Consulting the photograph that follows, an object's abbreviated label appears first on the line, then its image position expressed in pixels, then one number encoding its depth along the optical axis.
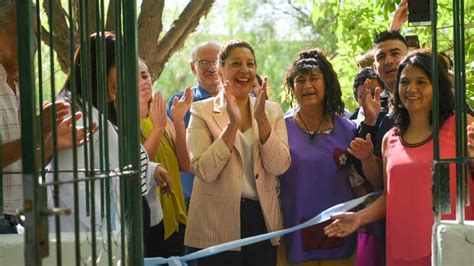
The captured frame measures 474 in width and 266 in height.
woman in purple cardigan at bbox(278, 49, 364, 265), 7.20
